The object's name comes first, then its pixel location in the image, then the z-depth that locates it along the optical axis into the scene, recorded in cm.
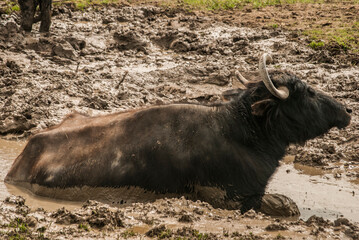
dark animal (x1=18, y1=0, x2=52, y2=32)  2514
